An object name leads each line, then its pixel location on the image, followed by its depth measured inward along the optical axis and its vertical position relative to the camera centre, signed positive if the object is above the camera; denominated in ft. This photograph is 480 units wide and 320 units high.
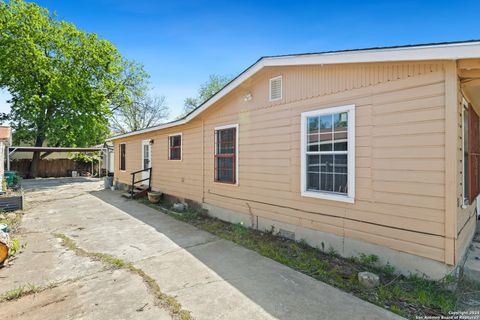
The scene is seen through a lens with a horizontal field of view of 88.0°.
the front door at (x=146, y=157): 36.42 +0.41
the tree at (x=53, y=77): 58.90 +21.28
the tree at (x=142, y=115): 99.30 +19.00
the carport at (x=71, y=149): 57.74 +2.65
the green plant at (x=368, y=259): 12.41 -5.11
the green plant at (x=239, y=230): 18.38 -5.46
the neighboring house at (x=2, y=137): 32.81 +3.17
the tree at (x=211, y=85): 104.27 +31.35
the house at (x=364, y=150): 10.49 +0.47
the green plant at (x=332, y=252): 13.97 -5.29
